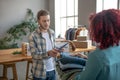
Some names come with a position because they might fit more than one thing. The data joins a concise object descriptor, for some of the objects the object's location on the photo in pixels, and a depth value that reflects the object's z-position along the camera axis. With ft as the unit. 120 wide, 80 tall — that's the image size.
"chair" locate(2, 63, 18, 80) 11.46
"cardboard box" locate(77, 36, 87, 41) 12.41
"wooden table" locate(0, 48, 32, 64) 9.89
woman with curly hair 3.78
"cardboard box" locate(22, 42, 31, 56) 10.99
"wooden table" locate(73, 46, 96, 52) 11.78
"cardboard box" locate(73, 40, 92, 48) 12.36
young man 7.44
